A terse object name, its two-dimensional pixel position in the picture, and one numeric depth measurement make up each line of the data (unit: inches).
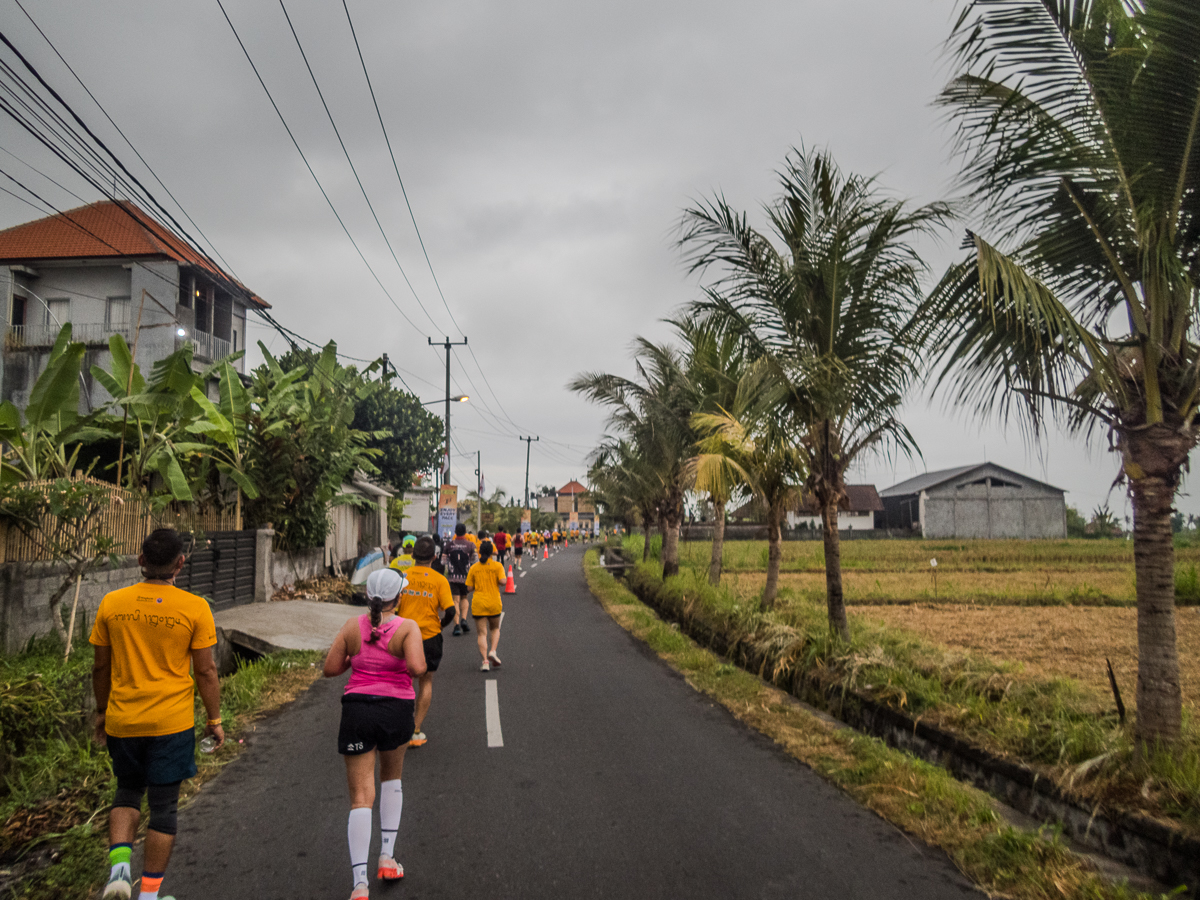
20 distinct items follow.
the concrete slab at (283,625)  437.1
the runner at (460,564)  554.6
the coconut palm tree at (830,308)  378.3
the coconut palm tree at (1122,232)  196.1
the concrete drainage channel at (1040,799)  163.0
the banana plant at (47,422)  374.0
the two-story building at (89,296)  920.3
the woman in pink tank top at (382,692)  160.7
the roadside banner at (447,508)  1164.6
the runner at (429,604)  281.7
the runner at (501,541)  963.3
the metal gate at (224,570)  504.7
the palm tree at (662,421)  796.6
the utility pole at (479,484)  1722.4
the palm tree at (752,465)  437.4
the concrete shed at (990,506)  2186.3
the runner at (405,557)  362.8
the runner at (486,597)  399.9
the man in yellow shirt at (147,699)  144.3
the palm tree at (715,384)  540.7
